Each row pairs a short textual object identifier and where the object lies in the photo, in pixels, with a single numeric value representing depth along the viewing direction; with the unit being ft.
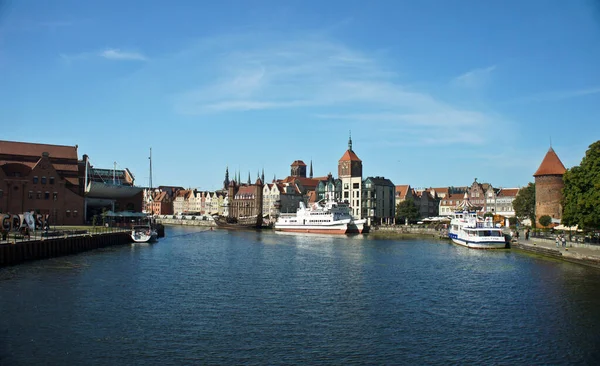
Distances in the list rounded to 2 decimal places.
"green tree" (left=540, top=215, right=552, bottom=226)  288.71
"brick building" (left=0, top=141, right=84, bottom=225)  276.82
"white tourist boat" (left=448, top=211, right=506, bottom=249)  223.10
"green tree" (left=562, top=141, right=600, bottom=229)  173.58
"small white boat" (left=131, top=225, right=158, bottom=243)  254.68
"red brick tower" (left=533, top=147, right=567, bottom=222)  294.25
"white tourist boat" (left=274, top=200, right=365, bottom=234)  356.59
